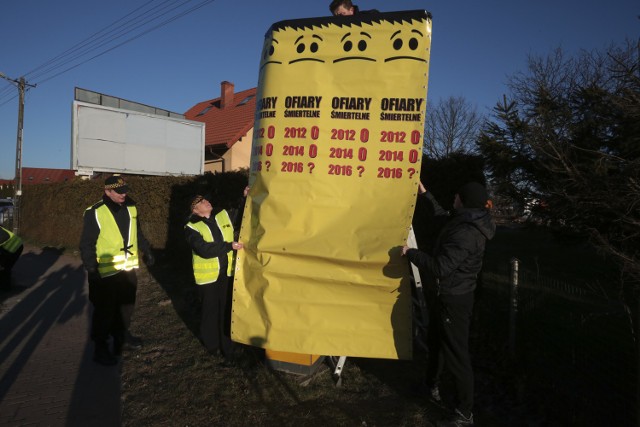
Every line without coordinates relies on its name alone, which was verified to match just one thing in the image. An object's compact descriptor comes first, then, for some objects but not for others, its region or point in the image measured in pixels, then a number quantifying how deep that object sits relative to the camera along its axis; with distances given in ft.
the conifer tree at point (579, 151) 18.66
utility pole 62.23
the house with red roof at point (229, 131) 62.44
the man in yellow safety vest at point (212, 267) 13.34
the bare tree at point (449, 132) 97.30
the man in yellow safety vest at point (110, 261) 13.57
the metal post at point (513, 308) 13.07
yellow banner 9.30
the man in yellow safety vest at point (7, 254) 23.10
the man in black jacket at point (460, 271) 9.56
